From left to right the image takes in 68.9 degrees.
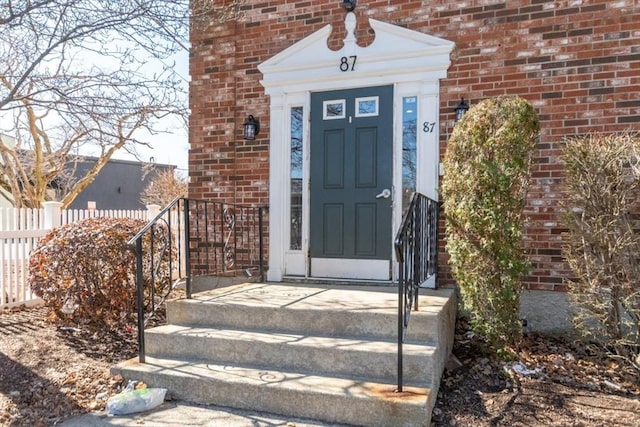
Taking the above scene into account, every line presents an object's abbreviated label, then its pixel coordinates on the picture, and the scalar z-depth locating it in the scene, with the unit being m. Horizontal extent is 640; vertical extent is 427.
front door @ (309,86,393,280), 4.76
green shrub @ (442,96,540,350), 3.48
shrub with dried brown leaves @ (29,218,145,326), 4.74
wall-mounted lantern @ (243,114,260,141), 5.23
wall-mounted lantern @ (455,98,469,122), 4.42
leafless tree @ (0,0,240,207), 4.43
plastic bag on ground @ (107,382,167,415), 3.13
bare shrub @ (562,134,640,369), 3.31
